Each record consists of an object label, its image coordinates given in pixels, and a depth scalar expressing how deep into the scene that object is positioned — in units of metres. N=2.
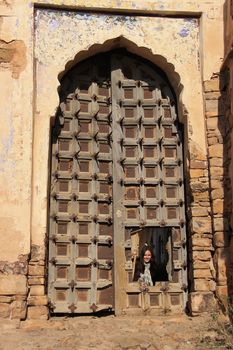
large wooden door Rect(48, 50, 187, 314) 5.99
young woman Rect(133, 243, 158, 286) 6.21
